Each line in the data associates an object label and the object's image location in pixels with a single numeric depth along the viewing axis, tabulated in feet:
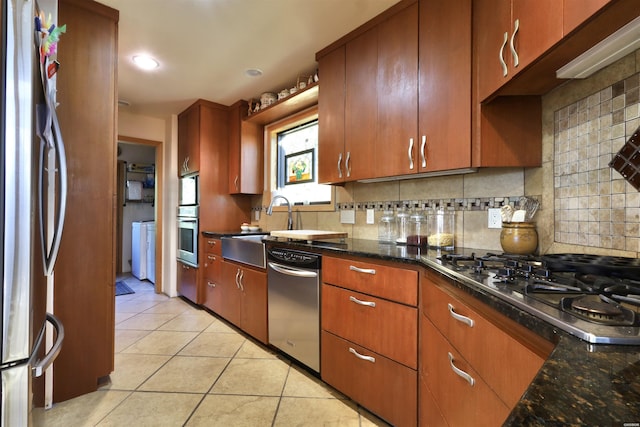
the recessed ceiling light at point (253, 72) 8.56
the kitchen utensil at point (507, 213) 5.08
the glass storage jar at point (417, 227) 5.98
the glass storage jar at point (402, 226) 6.53
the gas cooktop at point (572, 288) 1.75
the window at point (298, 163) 9.44
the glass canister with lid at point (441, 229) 5.79
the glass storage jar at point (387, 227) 6.89
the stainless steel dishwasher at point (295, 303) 6.03
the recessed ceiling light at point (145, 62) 7.96
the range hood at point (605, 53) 2.94
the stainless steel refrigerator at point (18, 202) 2.48
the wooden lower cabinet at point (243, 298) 7.63
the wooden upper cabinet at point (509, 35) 3.24
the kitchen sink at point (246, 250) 7.61
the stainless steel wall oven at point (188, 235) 11.07
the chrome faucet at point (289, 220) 9.35
